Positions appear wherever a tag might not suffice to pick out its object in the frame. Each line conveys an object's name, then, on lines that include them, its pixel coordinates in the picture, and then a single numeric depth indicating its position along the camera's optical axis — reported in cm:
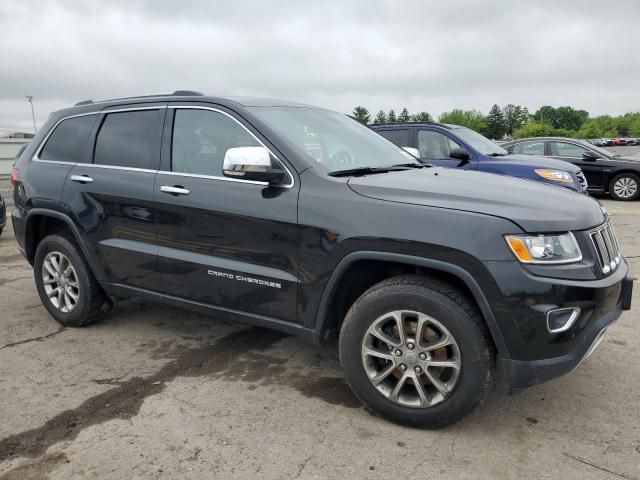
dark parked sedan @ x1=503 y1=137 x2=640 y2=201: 1229
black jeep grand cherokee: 257
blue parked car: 800
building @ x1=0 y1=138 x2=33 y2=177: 2312
